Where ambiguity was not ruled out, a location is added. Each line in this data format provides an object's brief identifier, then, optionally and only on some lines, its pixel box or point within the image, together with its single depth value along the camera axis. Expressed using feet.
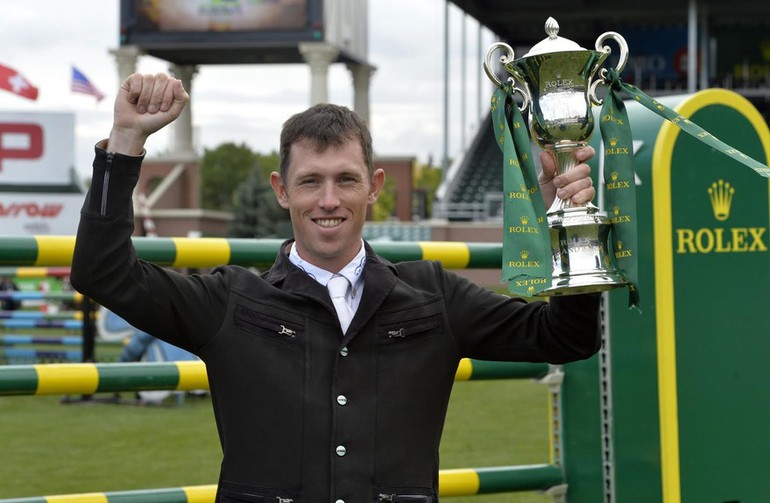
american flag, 116.88
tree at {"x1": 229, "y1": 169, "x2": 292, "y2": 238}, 140.97
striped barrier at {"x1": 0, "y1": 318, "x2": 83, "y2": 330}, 46.14
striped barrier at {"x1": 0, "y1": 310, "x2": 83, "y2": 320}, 50.06
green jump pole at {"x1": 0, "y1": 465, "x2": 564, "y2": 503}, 11.19
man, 7.87
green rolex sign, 12.54
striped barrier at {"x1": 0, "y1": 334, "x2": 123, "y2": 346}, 41.47
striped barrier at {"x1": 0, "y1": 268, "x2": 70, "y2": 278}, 54.12
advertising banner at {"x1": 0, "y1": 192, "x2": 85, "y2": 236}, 69.31
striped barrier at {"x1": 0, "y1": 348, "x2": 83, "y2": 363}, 44.88
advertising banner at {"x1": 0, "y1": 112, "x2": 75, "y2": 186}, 67.67
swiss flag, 94.66
